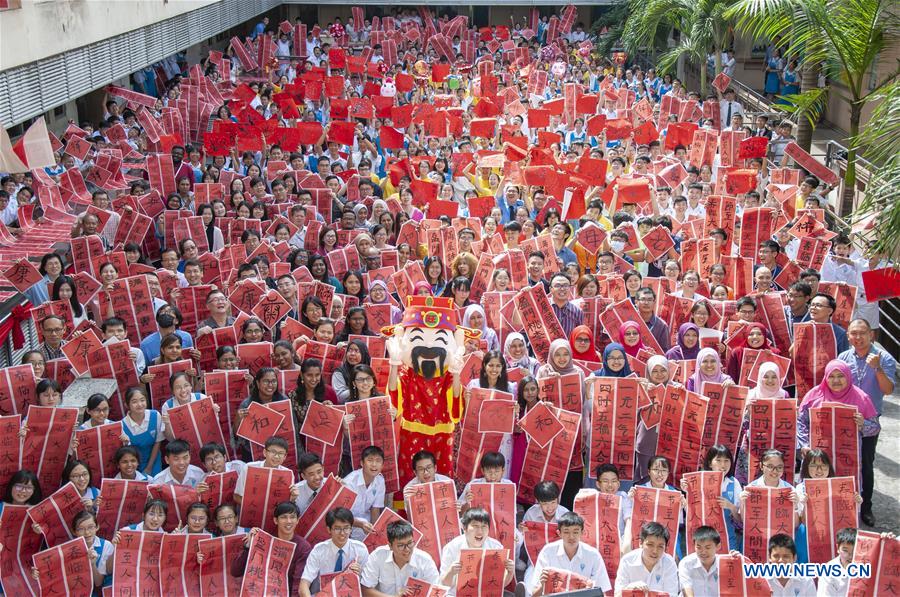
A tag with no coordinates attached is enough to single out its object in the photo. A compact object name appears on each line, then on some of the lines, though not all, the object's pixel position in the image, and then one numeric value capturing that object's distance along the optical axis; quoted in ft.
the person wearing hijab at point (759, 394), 24.40
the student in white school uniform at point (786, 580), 20.31
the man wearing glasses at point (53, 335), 27.12
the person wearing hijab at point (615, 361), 25.48
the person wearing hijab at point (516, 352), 26.66
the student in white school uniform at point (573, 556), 20.80
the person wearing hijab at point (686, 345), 27.37
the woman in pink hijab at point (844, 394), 24.39
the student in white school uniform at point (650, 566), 20.57
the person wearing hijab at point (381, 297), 30.12
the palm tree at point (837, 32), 36.60
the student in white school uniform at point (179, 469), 22.72
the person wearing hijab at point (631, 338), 27.43
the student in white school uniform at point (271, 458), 22.27
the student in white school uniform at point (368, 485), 22.98
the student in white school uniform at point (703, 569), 20.59
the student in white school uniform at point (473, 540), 20.84
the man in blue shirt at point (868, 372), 25.20
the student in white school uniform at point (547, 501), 22.36
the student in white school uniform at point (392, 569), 20.59
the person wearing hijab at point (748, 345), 26.96
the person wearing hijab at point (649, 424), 24.66
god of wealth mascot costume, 24.07
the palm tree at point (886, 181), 23.17
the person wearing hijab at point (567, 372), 25.07
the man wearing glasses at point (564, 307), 29.30
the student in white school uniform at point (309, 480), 22.38
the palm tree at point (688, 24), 58.70
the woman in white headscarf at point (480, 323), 28.73
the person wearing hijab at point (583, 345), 27.25
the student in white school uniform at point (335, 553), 20.72
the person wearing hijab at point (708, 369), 25.35
